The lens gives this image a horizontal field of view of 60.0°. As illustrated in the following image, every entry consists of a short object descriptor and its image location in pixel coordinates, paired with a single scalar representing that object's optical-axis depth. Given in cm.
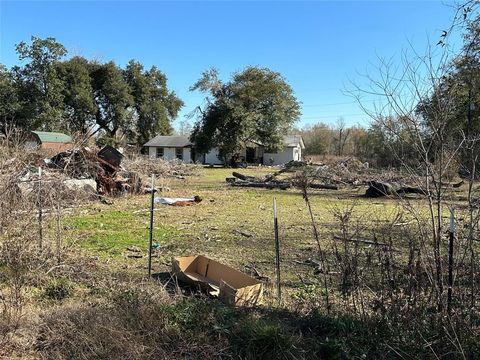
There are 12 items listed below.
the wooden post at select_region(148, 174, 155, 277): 565
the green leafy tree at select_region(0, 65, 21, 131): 3966
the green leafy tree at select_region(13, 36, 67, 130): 4144
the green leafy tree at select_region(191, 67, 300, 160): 4181
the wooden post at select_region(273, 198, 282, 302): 484
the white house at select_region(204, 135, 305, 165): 5144
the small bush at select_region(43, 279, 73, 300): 477
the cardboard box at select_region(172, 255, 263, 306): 450
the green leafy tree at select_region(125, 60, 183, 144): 4891
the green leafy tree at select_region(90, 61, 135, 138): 4588
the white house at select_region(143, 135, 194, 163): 5316
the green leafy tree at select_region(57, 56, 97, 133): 4369
